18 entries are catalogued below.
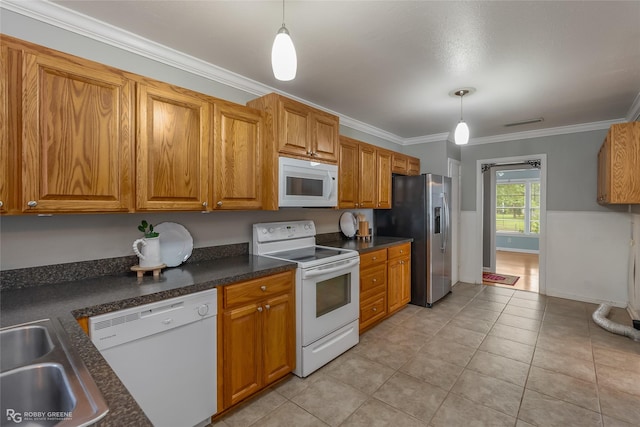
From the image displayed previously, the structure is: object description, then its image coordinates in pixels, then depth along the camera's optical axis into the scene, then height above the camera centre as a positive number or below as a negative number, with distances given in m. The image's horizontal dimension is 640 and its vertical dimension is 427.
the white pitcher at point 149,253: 1.86 -0.27
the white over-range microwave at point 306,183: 2.44 +0.24
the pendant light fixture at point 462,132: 2.76 +0.74
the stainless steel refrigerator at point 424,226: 3.80 -0.21
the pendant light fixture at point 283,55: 1.41 +0.75
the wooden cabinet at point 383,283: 3.07 -0.82
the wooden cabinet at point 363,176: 3.27 +0.42
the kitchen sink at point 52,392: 0.68 -0.48
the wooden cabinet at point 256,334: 1.85 -0.84
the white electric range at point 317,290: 2.28 -0.67
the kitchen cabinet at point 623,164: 2.66 +0.43
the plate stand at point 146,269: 1.81 -0.36
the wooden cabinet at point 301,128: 2.42 +0.73
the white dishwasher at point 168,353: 1.40 -0.74
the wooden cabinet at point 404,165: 4.07 +0.67
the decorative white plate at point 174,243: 2.11 -0.24
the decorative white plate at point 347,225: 3.77 -0.18
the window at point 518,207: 8.25 +0.11
